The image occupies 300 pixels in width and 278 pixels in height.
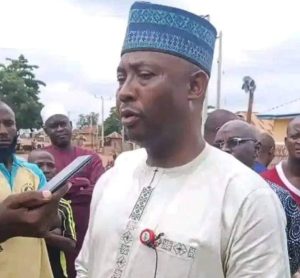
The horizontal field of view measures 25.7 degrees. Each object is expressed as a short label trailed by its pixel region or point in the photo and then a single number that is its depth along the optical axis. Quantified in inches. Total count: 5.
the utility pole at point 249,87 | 627.8
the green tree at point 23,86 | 1204.5
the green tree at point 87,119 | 2411.4
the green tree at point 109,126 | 2186.5
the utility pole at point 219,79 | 587.8
